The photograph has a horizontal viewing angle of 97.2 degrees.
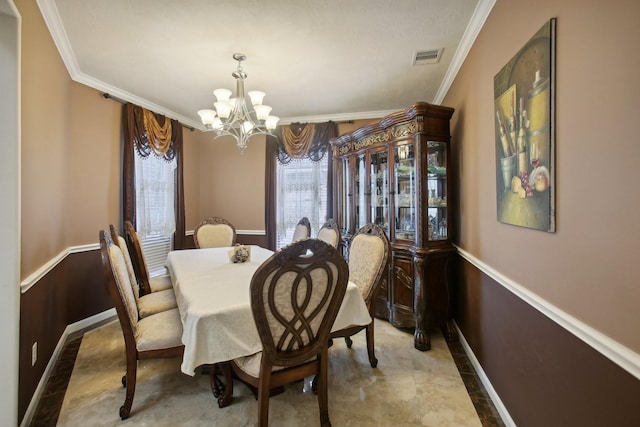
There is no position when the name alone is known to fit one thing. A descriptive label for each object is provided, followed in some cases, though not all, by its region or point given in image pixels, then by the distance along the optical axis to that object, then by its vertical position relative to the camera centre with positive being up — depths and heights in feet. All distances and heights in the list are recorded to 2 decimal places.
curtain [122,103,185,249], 10.66 +2.68
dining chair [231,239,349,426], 4.16 -1.63
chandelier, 7.75 +2.89
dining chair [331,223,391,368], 6.81 -1.44
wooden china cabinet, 8.36 -0.06
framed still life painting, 3.92 +1.19
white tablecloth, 4.57 -1.82
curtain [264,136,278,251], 14.11 +1.12
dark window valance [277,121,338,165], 13.34 +3.42
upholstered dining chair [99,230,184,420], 5.09 -2.40
